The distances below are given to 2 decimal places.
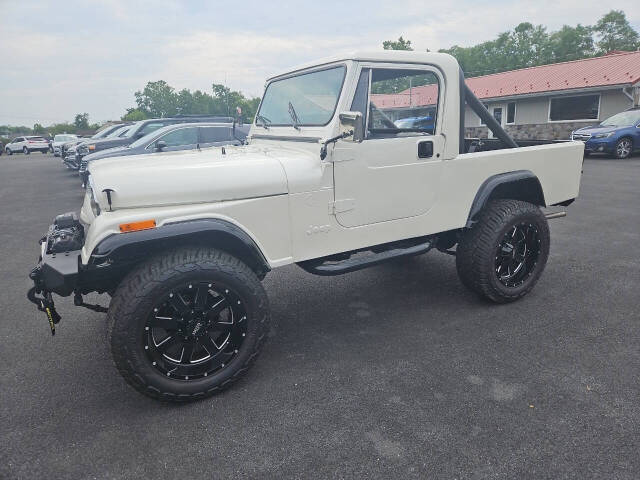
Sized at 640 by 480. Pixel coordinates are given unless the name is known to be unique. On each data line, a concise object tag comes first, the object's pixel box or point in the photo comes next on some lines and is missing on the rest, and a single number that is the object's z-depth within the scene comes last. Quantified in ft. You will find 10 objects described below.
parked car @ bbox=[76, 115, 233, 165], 39.37
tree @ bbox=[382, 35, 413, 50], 188.46
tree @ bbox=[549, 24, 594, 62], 170.71
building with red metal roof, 63.16
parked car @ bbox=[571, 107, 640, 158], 48.39
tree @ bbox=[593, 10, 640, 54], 172.04
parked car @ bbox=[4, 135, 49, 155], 118.21
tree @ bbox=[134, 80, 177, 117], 295.48
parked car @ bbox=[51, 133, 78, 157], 89.20
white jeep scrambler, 8.38
